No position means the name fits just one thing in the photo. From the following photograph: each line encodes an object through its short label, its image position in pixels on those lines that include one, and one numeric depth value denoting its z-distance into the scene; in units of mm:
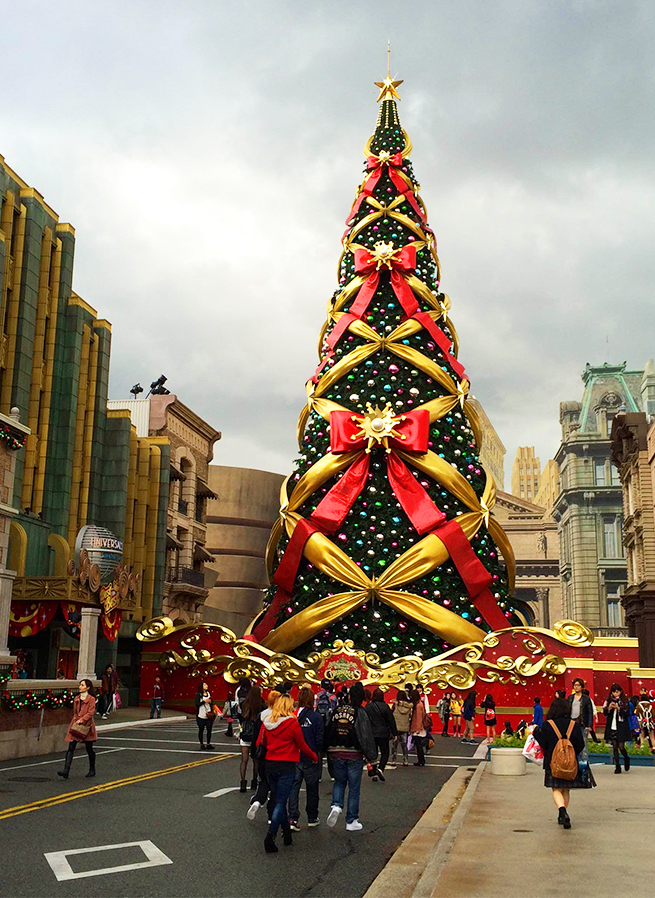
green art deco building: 28234
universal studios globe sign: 25125
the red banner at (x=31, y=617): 25859
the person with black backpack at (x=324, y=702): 15382
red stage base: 23953
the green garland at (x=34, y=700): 16164
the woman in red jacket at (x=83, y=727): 13617
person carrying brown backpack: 9617
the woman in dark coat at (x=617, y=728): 16328
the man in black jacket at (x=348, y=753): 9594
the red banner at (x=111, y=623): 27750
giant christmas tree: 25453
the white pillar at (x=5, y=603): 16422
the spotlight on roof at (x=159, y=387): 47719
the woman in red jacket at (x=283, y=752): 8453
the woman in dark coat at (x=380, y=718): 13141
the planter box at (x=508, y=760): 14945
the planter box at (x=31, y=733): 16219
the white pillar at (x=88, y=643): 23406
